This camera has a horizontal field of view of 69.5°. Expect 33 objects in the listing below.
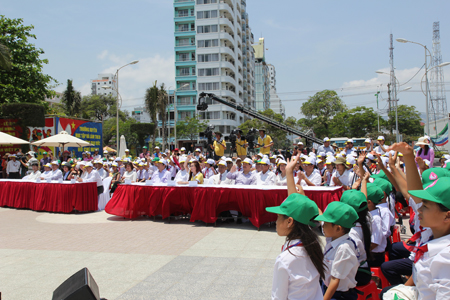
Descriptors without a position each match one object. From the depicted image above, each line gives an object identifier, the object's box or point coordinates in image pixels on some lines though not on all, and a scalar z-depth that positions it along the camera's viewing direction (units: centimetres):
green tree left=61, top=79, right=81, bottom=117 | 5172
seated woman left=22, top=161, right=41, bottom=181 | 1296
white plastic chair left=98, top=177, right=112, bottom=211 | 1182
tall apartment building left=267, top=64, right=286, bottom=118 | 12838
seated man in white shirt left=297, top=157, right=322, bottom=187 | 867
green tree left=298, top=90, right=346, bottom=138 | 6625
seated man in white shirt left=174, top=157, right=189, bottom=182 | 1022
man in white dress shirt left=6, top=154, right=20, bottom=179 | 1684
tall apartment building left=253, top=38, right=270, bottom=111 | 10594
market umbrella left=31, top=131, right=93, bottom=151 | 1652
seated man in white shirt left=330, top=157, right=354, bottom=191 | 742
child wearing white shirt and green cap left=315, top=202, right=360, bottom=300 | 261
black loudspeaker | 215
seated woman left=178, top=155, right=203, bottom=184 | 970
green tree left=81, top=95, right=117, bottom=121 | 8362
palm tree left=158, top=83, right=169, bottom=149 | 4911
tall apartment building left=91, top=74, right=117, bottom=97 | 15238
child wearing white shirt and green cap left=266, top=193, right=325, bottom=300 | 218
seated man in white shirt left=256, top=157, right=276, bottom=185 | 934
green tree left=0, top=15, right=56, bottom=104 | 2536
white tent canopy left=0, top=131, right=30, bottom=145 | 1521
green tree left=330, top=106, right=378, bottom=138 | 5841
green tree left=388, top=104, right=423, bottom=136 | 5744
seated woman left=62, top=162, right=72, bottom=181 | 1336
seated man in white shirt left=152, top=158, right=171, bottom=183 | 1099
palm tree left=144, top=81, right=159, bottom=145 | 4841
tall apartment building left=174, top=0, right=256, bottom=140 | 6053
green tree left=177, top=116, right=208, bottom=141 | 5360
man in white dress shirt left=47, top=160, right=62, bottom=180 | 1186
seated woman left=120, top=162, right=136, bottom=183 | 1174
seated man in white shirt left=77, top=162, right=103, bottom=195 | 1135
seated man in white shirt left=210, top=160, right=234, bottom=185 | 1012
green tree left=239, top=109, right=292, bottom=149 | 5262
